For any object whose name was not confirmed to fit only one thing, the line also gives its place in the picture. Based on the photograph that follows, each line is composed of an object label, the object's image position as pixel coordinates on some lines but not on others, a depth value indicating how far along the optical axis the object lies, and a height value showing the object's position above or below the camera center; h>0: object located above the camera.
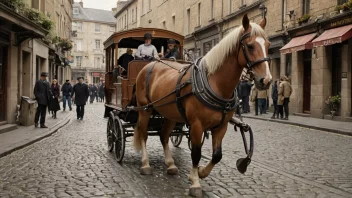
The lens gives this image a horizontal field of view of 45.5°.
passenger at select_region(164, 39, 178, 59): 8.23 +0.74
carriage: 7.71 -0.16
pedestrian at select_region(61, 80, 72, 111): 23.25 -0.19
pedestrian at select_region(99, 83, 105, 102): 40.04 -0.35
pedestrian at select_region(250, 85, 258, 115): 20.70 -0.33
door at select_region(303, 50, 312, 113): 20.83 +0.62
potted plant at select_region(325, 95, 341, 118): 17.86 -0.53
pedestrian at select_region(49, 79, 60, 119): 17.03 -0.49
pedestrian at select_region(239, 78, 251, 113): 21.36 +0.02
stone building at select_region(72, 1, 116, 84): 77.99 +8.09
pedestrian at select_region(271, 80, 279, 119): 18.71 -0.23
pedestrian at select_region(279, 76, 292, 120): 17.88 -0.09
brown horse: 4.88 +0.15
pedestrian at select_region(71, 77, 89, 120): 18.06 -0.42
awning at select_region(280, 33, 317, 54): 18.95 +2.14
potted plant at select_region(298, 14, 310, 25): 19.96 +3.43
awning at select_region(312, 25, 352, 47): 16.31 +2.20
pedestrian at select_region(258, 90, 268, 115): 20.31 -0.46
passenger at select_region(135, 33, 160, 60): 8.39 +0.75
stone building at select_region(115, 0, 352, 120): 17.52 +1.98
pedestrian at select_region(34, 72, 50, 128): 13.75 -0.31
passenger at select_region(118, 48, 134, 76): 9.98 +0.71
